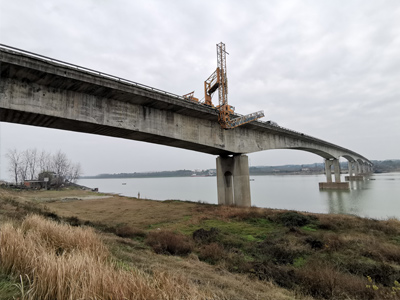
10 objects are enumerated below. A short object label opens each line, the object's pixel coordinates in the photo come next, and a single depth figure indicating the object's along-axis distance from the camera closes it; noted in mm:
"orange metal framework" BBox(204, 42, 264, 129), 21781
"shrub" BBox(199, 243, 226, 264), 8249
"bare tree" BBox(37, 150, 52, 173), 82812
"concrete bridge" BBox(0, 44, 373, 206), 11516
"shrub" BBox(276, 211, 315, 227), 14340
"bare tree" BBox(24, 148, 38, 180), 80400
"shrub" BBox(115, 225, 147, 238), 11353
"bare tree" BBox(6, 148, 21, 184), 75438
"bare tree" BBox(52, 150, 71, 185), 81712
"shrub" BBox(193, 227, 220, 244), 10734
